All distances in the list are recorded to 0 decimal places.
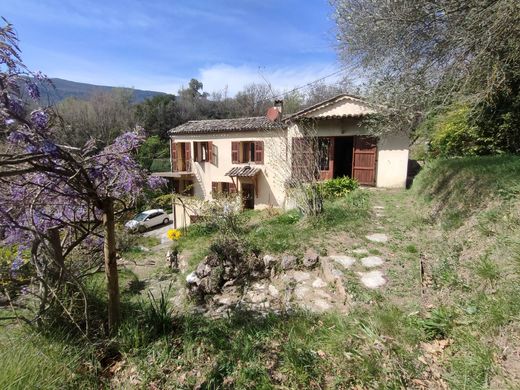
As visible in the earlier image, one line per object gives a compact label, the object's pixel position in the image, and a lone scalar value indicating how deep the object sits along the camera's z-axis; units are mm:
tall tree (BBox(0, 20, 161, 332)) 1748
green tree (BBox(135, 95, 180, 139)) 29220
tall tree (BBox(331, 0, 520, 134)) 4105
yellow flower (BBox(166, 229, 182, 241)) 9873
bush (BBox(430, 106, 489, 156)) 7949
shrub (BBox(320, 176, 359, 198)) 9977
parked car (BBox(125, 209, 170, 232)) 18109
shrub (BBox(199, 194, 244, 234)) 7164
